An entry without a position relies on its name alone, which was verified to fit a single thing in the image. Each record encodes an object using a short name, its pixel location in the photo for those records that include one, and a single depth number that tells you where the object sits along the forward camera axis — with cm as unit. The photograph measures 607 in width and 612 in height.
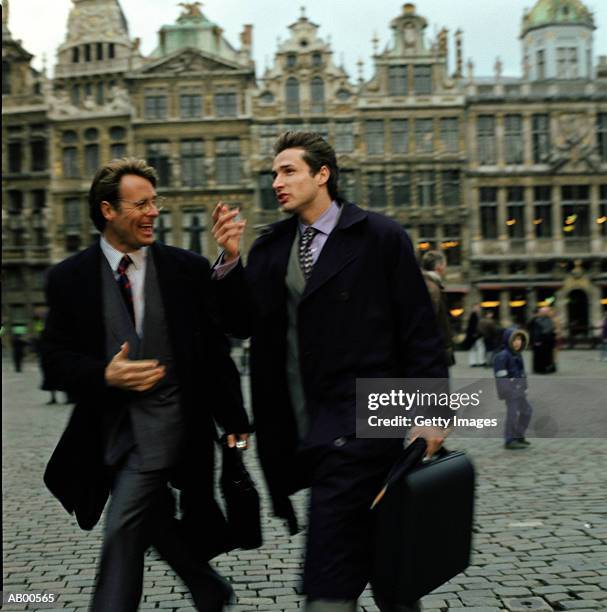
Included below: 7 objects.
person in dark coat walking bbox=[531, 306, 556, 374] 1748
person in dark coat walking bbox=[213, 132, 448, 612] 288
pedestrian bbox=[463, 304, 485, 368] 2181
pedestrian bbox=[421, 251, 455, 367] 751
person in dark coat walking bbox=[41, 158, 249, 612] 320
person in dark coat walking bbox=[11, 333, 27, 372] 2709
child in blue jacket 943
